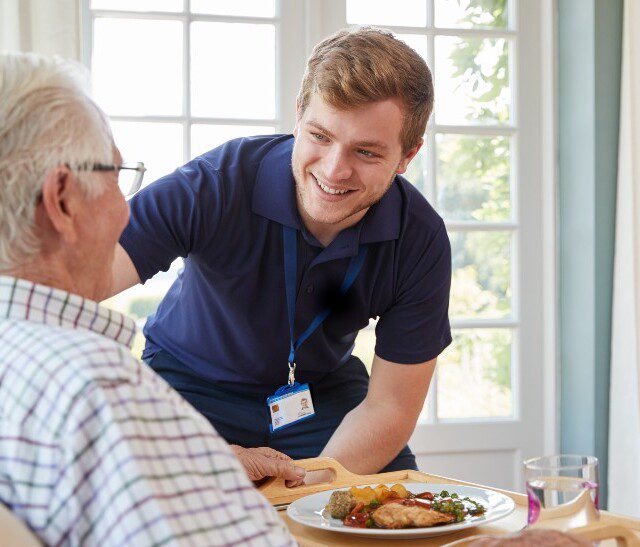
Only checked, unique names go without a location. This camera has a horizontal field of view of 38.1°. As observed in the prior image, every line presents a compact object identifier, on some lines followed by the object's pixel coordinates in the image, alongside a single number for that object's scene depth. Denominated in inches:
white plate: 50.7
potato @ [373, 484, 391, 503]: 56.8
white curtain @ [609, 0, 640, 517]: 127.7
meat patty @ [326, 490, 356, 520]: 54.5
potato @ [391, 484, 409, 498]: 58.2
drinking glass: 41.4
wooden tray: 42.6
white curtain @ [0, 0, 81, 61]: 109.6
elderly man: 32.6
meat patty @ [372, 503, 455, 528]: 51.4
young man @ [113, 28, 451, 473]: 76.7
